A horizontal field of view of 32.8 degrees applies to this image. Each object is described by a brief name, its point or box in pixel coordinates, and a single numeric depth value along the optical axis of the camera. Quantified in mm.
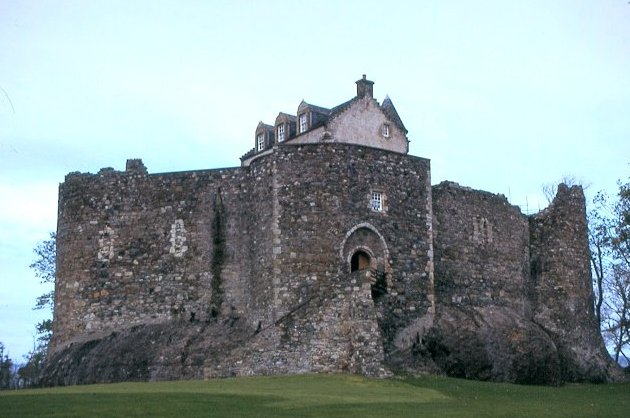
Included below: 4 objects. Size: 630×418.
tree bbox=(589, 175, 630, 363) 61031
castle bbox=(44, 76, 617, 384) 43906
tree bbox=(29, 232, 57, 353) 68812
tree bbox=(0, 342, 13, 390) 56747
